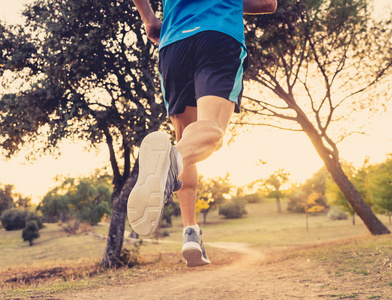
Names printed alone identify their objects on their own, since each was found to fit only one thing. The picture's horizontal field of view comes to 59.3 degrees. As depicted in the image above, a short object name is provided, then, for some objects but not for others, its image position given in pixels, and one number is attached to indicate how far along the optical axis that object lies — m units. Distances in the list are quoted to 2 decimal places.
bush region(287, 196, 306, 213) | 57.91
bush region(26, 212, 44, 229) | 37.36
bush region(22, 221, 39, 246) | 29.48
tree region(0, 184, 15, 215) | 60.59
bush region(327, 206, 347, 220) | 44.88
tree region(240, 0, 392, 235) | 10.72
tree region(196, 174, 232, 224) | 16.78
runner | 1.89
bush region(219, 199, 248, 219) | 55.19
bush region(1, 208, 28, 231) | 43.31
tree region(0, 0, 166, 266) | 8.86
